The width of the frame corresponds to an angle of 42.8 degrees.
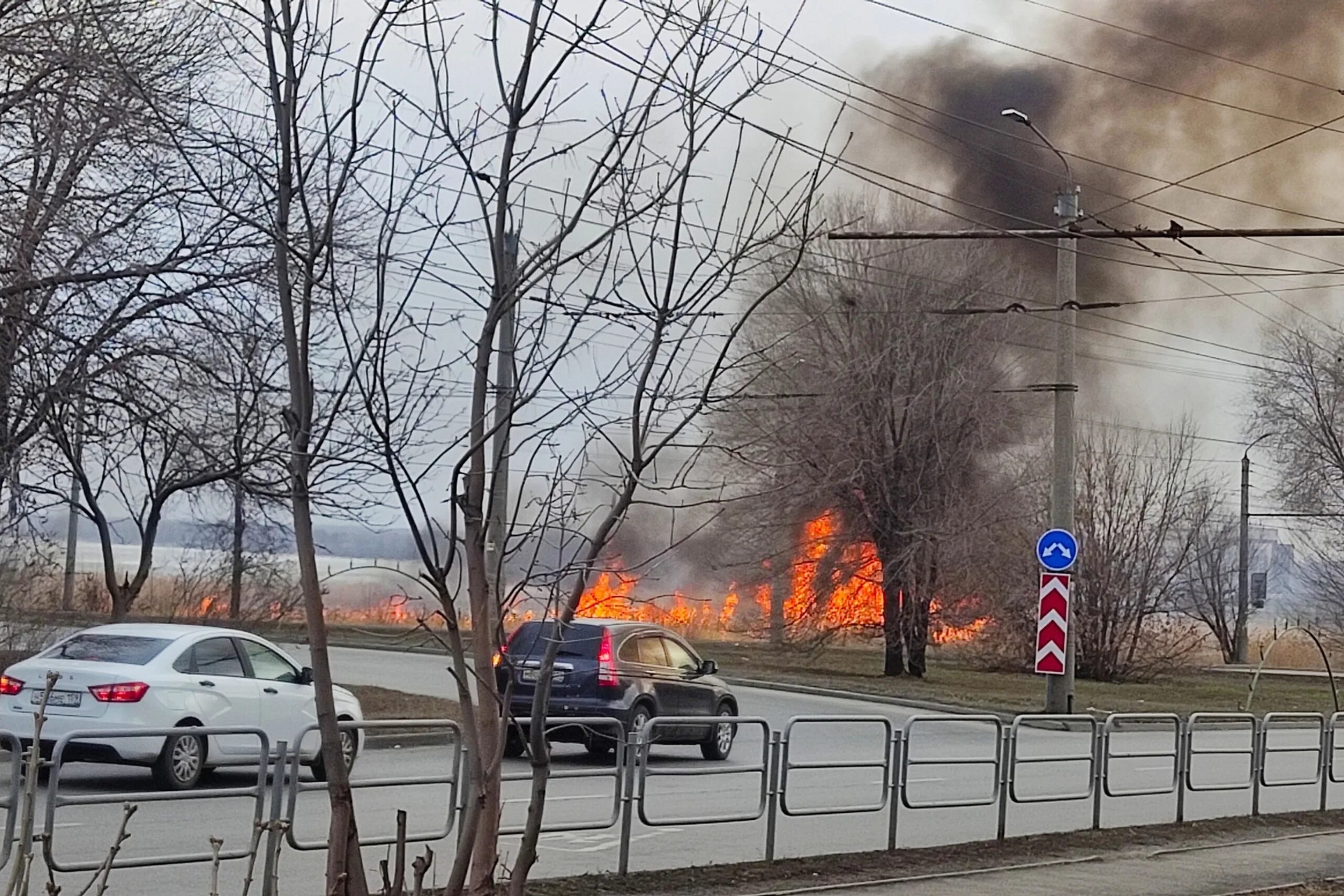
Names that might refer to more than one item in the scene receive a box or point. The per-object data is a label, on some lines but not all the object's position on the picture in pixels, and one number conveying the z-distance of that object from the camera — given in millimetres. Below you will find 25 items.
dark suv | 19031
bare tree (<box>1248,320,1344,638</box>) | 59969
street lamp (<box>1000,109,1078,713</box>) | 25375
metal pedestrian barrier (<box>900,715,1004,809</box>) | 12750
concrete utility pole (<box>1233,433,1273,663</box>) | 57312
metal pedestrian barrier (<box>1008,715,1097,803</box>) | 13586
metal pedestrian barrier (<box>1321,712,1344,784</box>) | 16875
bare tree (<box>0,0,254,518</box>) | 15695
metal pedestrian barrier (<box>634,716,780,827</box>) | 11102
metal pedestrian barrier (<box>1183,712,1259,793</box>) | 15523
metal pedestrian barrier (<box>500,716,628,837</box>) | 10773
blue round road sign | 23125
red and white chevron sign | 23141
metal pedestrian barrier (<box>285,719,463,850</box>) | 9344
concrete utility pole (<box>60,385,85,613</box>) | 17828
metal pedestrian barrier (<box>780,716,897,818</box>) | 11812
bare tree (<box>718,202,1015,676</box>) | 38469
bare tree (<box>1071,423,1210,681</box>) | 43812
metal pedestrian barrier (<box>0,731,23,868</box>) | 8219
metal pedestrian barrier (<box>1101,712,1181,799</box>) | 14414
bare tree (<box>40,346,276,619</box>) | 17000
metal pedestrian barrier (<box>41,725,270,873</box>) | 8281
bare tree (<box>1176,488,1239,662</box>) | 59594
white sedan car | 14438
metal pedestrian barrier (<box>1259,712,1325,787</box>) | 16312
